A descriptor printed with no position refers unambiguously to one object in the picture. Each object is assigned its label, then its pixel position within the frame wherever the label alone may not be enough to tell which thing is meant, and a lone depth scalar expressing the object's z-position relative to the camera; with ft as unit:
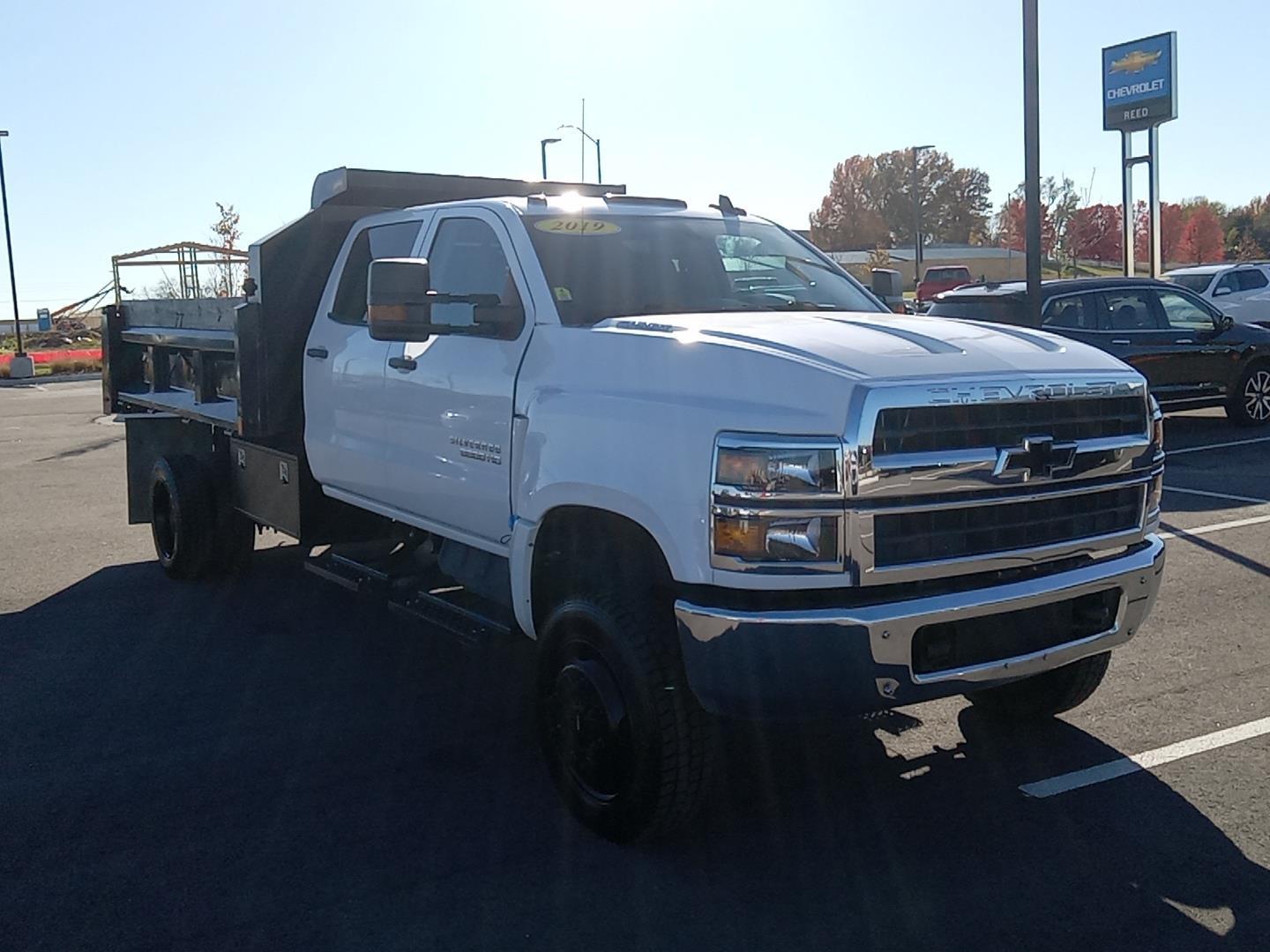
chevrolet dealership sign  98.02
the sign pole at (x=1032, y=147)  43.39
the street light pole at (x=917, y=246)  173.68
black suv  47.06
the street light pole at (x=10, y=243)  127.13
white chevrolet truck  12.59
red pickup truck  134.00
